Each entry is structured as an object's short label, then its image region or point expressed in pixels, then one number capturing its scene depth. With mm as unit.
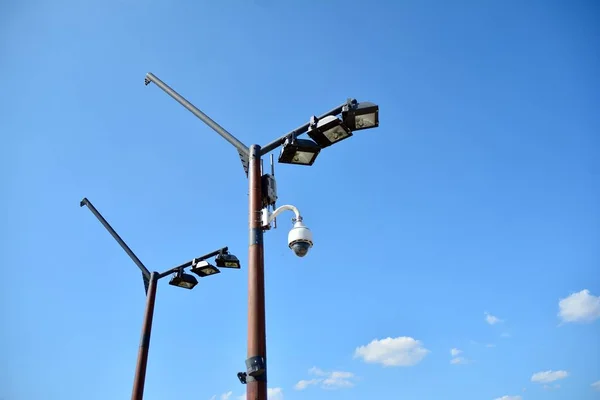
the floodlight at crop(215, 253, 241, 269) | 10477
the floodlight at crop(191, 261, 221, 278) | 10805
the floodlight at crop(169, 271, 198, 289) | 11453
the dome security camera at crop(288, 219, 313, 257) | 5402
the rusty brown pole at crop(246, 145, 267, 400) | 4566
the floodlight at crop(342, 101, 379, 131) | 5746
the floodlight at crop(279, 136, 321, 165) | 5996
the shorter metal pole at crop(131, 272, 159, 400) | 10117
